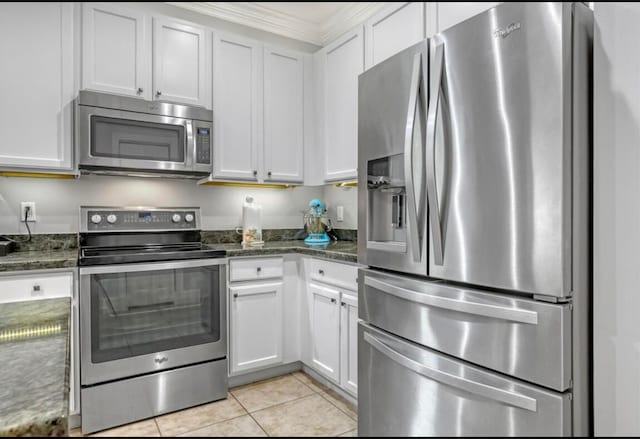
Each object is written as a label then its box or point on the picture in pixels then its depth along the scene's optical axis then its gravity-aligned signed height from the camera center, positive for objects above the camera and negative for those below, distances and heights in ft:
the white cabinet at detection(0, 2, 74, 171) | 6.58 +2.26
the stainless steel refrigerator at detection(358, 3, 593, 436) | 3.43 -0.10
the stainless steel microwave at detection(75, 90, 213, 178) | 6.91 +1.50
